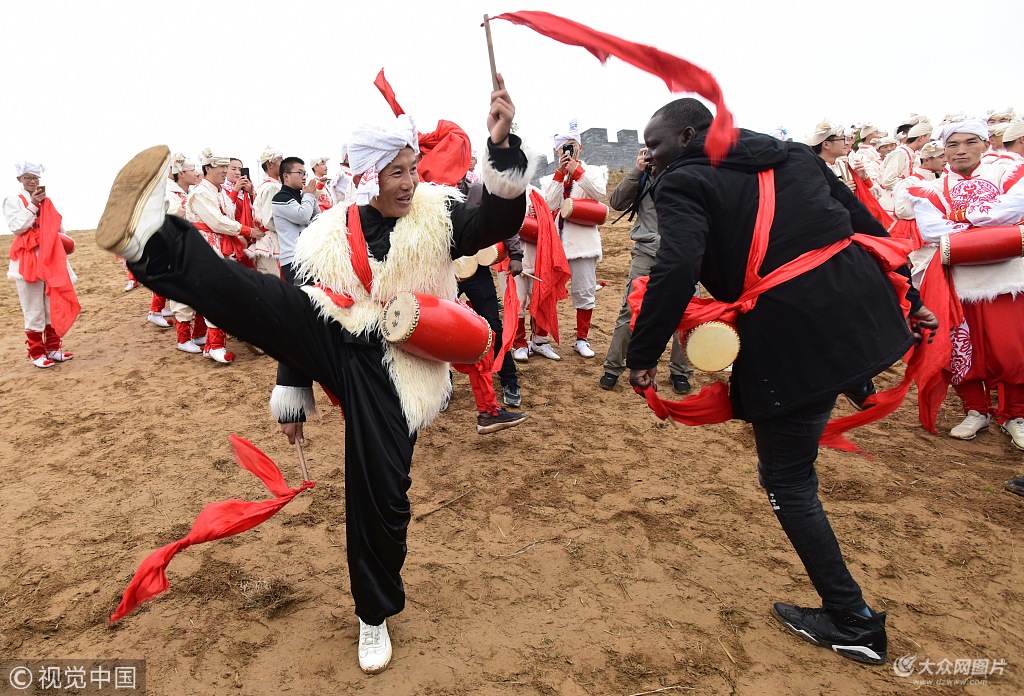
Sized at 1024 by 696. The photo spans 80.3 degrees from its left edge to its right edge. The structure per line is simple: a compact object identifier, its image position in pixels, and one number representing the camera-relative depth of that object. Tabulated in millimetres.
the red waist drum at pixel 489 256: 4578
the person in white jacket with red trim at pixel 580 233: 6219
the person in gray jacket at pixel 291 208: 5488
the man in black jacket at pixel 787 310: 2176
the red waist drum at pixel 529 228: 5883
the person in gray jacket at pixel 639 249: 5031
